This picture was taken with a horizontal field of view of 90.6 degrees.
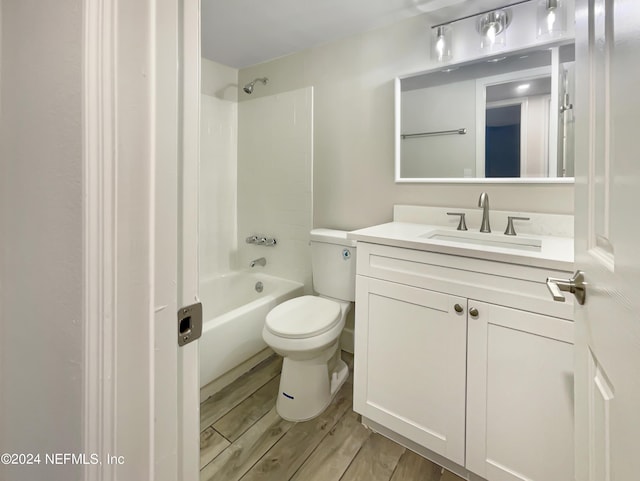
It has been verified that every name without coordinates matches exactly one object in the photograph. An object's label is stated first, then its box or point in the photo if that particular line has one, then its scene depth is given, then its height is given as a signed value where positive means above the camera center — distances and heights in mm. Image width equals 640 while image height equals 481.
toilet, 1544 -464
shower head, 2449 +1201
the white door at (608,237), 366 +2
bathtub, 1722 -504
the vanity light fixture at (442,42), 1681 +1051
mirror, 1449 +607
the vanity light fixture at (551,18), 1409 +993
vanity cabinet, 1053 -471
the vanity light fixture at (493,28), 1533 +1034
